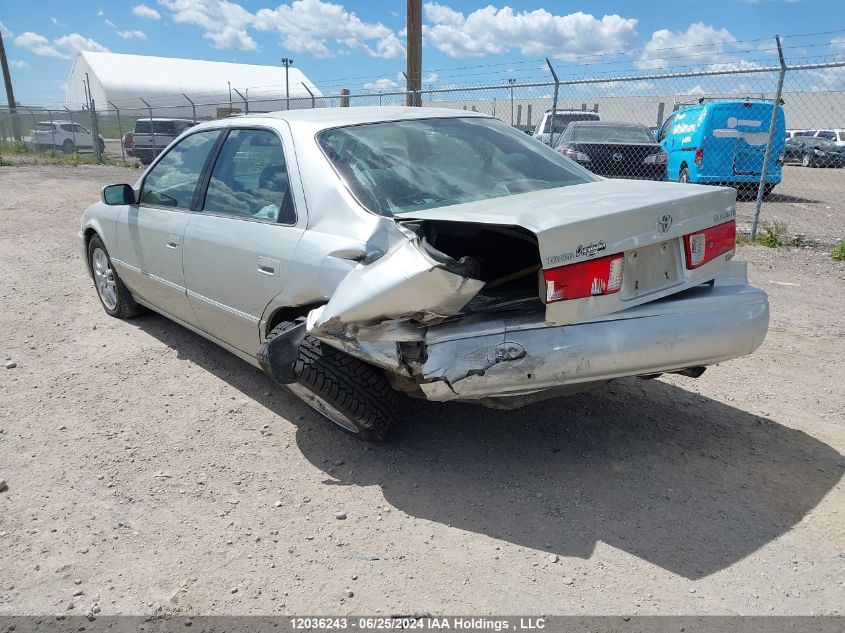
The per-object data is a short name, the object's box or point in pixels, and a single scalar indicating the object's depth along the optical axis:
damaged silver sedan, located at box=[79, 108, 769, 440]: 2.69
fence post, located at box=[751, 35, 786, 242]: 7.57
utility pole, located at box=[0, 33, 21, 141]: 36.41
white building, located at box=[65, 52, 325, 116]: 57.25
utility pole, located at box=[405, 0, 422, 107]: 12.67
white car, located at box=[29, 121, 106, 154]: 29.16
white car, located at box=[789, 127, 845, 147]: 28.58
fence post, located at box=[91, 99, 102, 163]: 22.84
